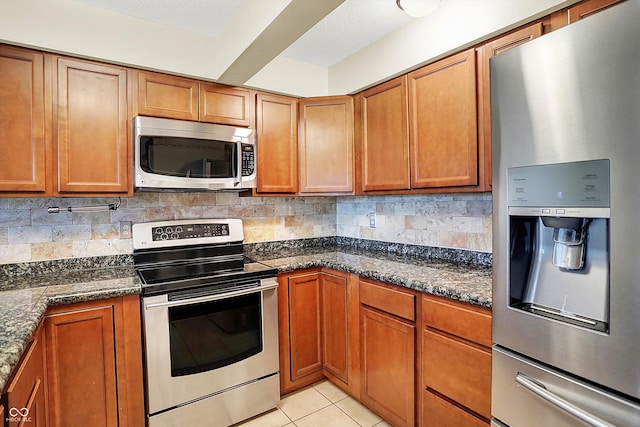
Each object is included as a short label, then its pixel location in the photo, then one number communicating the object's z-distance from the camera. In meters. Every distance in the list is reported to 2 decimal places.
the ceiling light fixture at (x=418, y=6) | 1.54
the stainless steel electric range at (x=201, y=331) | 1.76
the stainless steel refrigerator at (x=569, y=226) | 0.91
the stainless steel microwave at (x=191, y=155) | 1.96
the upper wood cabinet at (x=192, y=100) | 2.04
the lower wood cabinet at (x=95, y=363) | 1.56
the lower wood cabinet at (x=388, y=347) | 1.48
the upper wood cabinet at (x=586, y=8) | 1.33
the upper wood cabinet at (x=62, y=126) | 1.72
